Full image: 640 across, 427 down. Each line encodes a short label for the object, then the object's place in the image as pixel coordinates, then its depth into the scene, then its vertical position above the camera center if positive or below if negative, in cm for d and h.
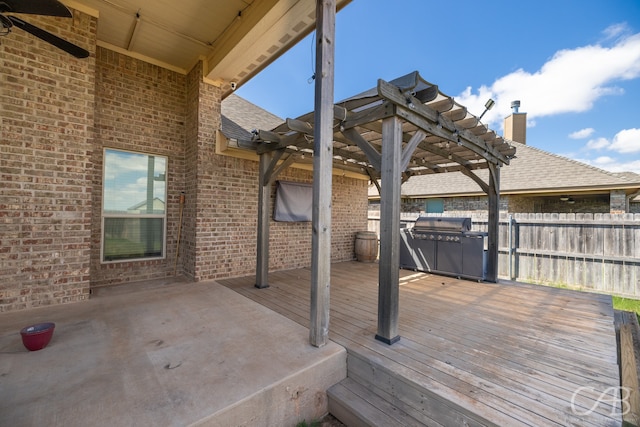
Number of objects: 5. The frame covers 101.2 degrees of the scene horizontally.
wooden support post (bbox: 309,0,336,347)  245 +46
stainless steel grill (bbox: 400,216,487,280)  503 -60
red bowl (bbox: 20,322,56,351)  225 -111
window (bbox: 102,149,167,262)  434 +9
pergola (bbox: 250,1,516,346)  247 +91
